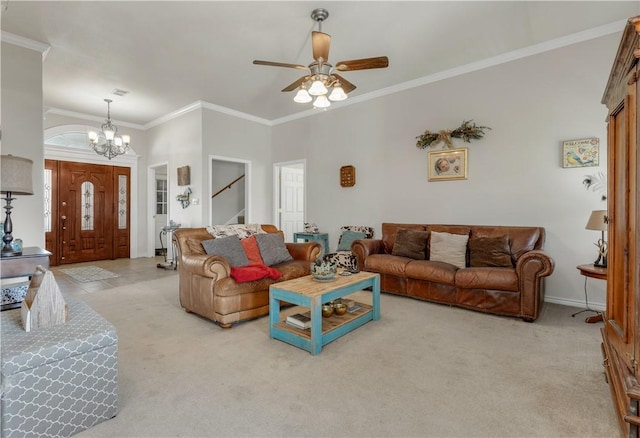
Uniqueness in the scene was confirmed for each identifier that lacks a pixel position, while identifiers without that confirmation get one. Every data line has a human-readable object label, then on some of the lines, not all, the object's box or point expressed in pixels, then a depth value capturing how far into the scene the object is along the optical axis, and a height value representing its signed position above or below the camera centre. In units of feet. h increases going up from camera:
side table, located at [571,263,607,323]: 9.48 -1.72
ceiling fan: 9.27 +4.48
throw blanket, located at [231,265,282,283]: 9.78 -1.75
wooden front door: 20.49 +0.39
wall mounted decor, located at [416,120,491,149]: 13.87 +3.66
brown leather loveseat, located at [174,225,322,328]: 9.61 -2.15
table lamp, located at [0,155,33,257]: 8.80 +1.02
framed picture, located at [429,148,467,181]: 14.35 +2.39
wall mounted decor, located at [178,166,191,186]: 19.34 +2.56
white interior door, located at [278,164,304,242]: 22.56 +1.26
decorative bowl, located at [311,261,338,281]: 9.27 -1.60
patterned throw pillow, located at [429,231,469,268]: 12.45 -1.28
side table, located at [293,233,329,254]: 19.13 -1.22
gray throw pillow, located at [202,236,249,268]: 10.80 -1.09
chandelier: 18.24 +4.54
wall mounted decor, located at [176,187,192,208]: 19.43 +1.20
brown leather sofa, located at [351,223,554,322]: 10.18 -2.10
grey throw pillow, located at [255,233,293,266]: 12.13 -1.24
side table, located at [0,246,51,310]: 8.74 -1.30
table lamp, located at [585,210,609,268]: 9.81 -0.35
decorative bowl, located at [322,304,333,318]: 9.16 -2.68
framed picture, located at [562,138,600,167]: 11.34 +2.28
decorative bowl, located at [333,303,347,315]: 9.47 -2.72
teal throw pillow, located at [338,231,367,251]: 17.02 -1.13
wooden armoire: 4.43 -0.31
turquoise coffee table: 7.93 -2.50
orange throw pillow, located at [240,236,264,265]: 11.71 -1.22
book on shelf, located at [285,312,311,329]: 8.50 -2.79
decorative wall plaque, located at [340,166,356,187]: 18.03 +2.31
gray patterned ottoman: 4.60 -2.45
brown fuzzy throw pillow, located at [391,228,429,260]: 13.56 -1.18
